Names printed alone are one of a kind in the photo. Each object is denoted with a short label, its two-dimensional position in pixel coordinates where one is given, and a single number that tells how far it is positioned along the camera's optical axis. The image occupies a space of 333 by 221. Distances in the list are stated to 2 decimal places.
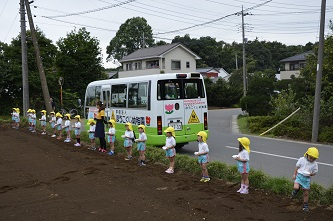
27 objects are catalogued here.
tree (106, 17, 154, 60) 61.00
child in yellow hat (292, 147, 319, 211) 5.90
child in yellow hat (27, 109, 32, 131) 19.42
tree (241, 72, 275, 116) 24.48
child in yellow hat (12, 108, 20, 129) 20.70
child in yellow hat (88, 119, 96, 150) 12.71
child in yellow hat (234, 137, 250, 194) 6.94
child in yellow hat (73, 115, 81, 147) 13.48
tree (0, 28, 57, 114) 28.58
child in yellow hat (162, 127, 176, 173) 8.78
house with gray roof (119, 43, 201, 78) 45.61
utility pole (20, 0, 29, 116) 23.08
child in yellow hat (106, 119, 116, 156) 11.57
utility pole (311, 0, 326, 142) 15.80
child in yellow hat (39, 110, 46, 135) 18.03
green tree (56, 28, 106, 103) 34.28
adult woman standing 12.22
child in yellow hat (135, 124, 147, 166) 9.88
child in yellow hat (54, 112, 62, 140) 15.58
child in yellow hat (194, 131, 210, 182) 7.91
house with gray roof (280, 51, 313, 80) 46.94
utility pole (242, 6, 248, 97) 37.14
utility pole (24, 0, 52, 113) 22.65
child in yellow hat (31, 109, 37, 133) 19.20
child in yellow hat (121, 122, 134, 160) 10.44
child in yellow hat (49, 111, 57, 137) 16.97
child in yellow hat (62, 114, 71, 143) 14.52
